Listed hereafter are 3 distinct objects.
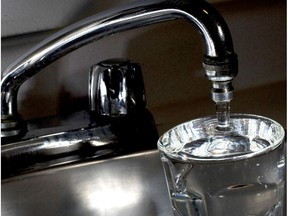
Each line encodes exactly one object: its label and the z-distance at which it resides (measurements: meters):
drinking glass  0.56
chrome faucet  0.59
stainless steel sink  0.69
